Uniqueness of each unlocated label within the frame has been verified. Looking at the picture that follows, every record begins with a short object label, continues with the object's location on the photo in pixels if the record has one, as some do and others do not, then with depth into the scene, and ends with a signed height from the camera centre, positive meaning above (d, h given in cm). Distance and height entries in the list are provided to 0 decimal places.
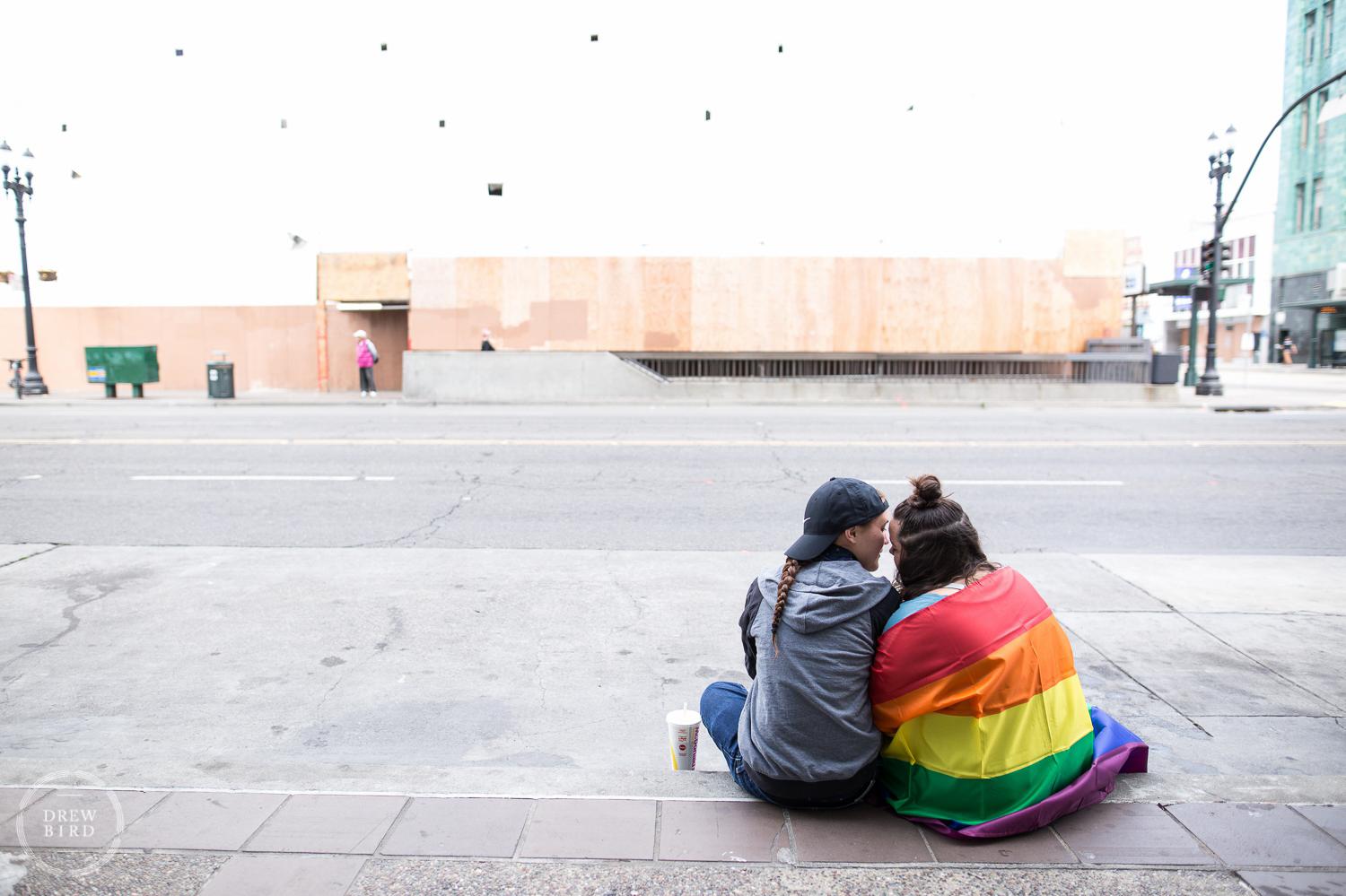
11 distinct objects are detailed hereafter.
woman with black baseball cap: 275 -94
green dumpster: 2166 -25
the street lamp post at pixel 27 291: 2180 +156
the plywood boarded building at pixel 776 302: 2375 +134
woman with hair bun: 270 -105
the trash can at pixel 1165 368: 2167 -39
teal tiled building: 4431 +791
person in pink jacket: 2175 -15
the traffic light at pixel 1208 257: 2265 +242
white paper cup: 327 -142
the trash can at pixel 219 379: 2155 -65
